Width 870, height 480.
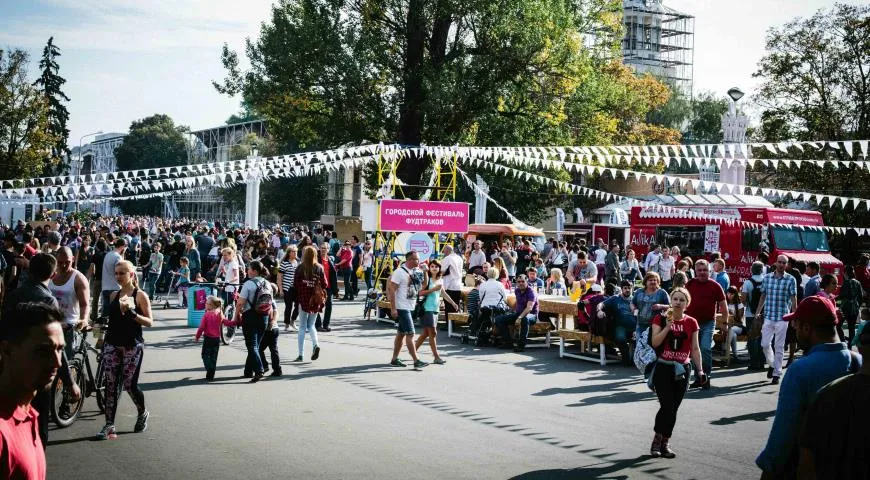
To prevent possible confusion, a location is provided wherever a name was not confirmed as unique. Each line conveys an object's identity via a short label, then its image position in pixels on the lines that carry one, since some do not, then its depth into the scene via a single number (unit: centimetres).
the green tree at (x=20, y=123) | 4272
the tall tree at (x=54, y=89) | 6900
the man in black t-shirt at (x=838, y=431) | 362
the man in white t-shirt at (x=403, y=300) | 1340
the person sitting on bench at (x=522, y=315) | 1580
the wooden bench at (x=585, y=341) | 1433
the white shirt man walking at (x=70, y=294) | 895
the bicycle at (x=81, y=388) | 861
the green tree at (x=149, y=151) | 10288
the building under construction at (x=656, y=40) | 9262
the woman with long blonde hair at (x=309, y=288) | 1330
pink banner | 2006
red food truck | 2678
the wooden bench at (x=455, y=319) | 1750
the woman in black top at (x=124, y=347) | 830
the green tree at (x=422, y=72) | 2809
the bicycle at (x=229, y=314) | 1580
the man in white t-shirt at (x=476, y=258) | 2347
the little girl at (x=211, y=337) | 1175
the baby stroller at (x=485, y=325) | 1648
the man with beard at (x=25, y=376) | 284
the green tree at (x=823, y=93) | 3941
